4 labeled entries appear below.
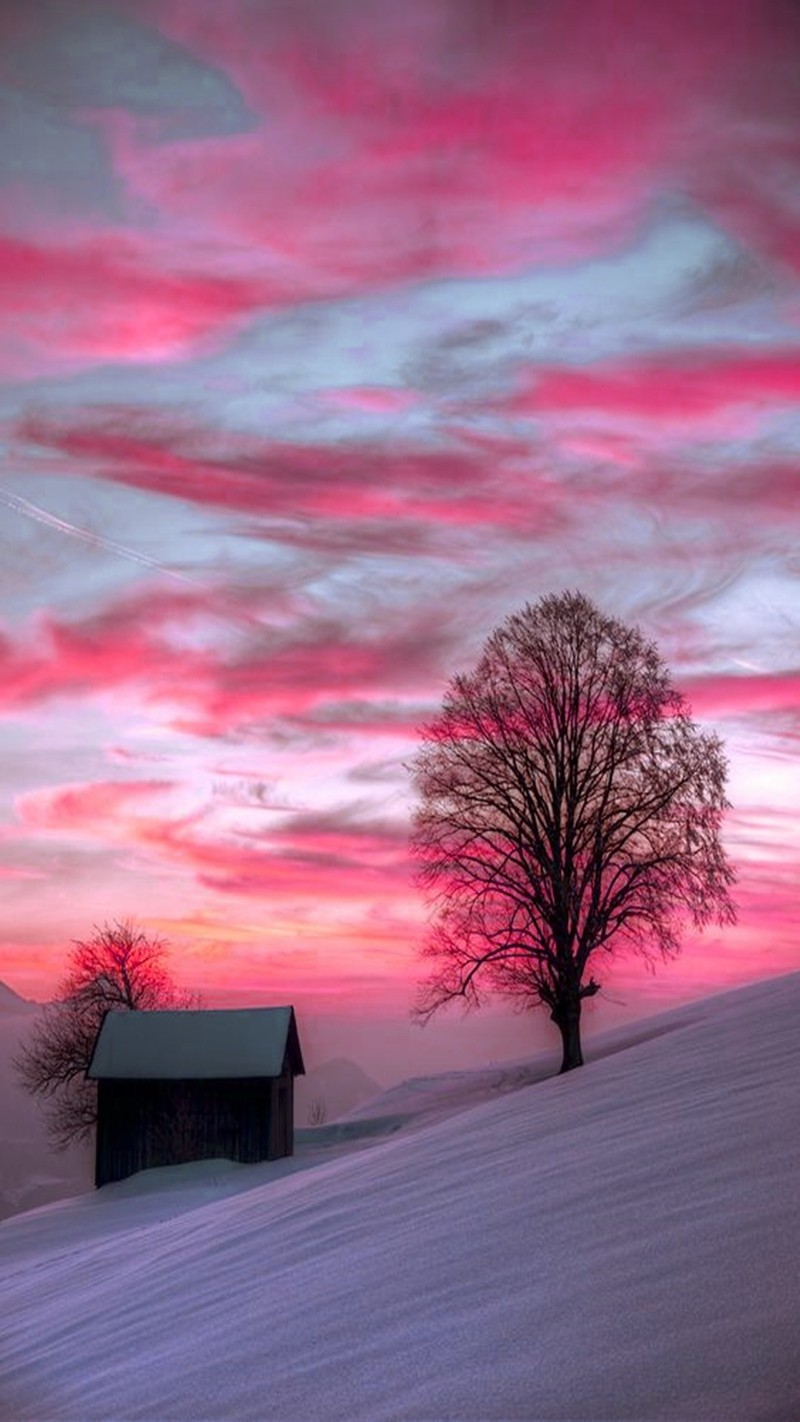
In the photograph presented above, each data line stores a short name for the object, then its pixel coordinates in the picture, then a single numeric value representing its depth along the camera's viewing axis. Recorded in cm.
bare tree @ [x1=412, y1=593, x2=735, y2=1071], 2720
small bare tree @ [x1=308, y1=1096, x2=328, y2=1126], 6375
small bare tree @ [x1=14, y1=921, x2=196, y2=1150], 5250
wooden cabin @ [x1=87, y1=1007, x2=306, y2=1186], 3841
